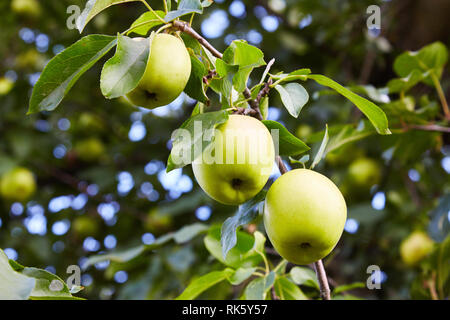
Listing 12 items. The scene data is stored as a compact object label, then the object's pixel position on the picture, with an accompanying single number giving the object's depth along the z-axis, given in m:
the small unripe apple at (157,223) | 2.40
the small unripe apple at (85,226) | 2.53
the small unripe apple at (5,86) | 2.41
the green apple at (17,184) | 2.37
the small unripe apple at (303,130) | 2.36
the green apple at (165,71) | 1.08
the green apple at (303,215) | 1.07
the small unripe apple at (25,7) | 2.66
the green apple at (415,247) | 2.05
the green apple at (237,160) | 1.07
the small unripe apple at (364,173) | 2.25
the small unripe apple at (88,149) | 2.65
